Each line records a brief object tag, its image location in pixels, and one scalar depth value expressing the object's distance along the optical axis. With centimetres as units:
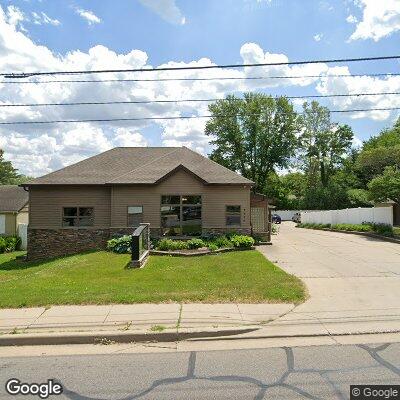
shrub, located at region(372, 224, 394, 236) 2626
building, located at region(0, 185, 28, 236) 3394
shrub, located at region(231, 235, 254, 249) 2048
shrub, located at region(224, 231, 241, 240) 2161
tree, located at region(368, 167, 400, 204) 2770
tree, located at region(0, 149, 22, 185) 8146
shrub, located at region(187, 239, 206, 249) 1978
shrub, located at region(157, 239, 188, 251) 1939
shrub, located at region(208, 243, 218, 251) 1944
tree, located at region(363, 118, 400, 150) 4837
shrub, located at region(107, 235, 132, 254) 1968
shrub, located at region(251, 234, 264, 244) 2312
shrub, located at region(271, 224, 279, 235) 3316
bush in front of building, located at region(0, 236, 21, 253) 3010
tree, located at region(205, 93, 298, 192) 5894
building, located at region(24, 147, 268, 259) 2247
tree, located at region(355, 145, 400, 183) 3422
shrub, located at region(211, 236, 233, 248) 2028
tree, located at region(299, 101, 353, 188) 6531
